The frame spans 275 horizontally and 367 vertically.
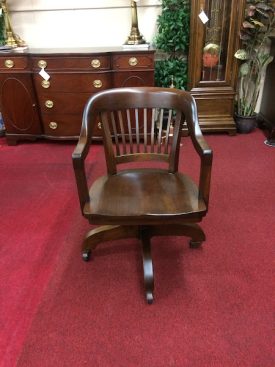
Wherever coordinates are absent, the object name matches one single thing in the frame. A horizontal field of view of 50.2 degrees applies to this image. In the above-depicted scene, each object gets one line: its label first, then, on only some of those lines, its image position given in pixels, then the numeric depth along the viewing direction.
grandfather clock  2.62
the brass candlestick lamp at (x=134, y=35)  2.70
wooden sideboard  2.56
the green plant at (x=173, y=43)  2.68
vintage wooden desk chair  1.21
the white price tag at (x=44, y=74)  2.62
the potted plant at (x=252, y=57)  2.61
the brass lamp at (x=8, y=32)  2.72
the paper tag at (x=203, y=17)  2.60
